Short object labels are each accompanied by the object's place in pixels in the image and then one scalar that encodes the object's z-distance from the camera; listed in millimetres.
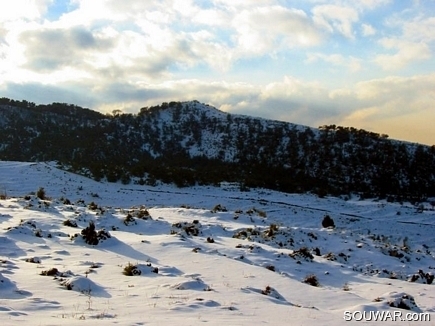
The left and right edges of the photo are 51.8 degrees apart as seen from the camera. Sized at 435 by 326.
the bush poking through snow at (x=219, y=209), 21819
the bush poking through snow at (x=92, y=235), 12250
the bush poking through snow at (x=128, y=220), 16295
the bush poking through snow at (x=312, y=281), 10395
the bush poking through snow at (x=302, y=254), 13138
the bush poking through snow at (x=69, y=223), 14547
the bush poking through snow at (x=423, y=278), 12469
